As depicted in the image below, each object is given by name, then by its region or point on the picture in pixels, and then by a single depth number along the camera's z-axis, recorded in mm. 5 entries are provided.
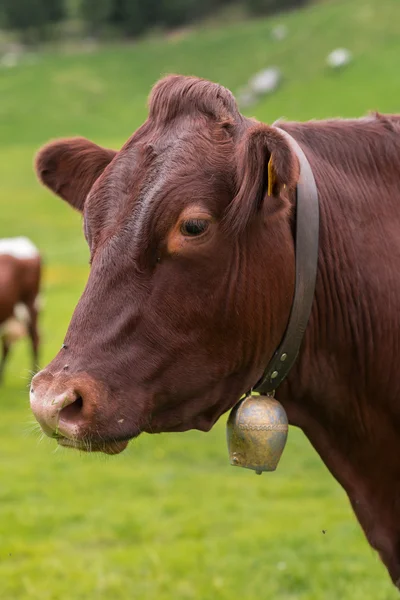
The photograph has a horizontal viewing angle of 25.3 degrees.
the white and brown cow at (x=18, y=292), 13594
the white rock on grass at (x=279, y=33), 57188
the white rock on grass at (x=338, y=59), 48969
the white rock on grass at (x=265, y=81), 48219
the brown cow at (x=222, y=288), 2449
